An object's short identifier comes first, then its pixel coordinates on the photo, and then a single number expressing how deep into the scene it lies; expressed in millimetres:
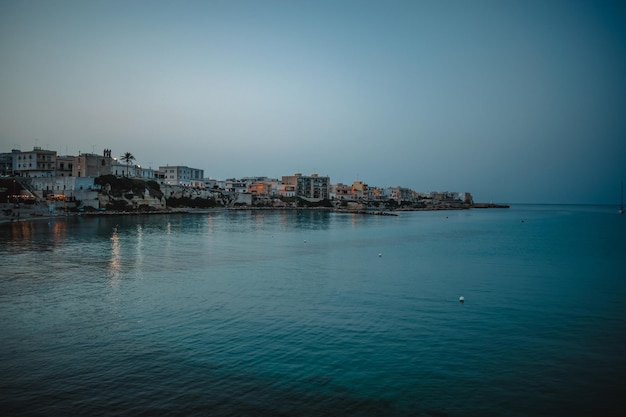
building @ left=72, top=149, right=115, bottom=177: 88312
